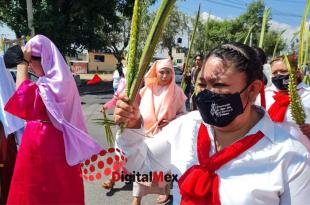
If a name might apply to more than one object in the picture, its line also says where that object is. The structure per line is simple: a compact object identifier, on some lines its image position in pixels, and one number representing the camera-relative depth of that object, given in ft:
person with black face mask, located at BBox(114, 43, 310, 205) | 2.84
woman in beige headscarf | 8.36
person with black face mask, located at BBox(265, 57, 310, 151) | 5.43
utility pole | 29.02
